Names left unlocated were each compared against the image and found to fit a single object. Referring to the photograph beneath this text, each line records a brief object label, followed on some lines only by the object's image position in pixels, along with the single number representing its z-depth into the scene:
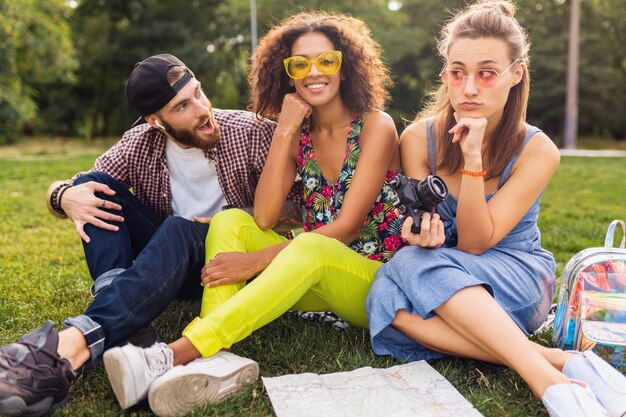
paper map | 2.08
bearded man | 2.07
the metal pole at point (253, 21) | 22.15
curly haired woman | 2.25
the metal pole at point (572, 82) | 20.77
